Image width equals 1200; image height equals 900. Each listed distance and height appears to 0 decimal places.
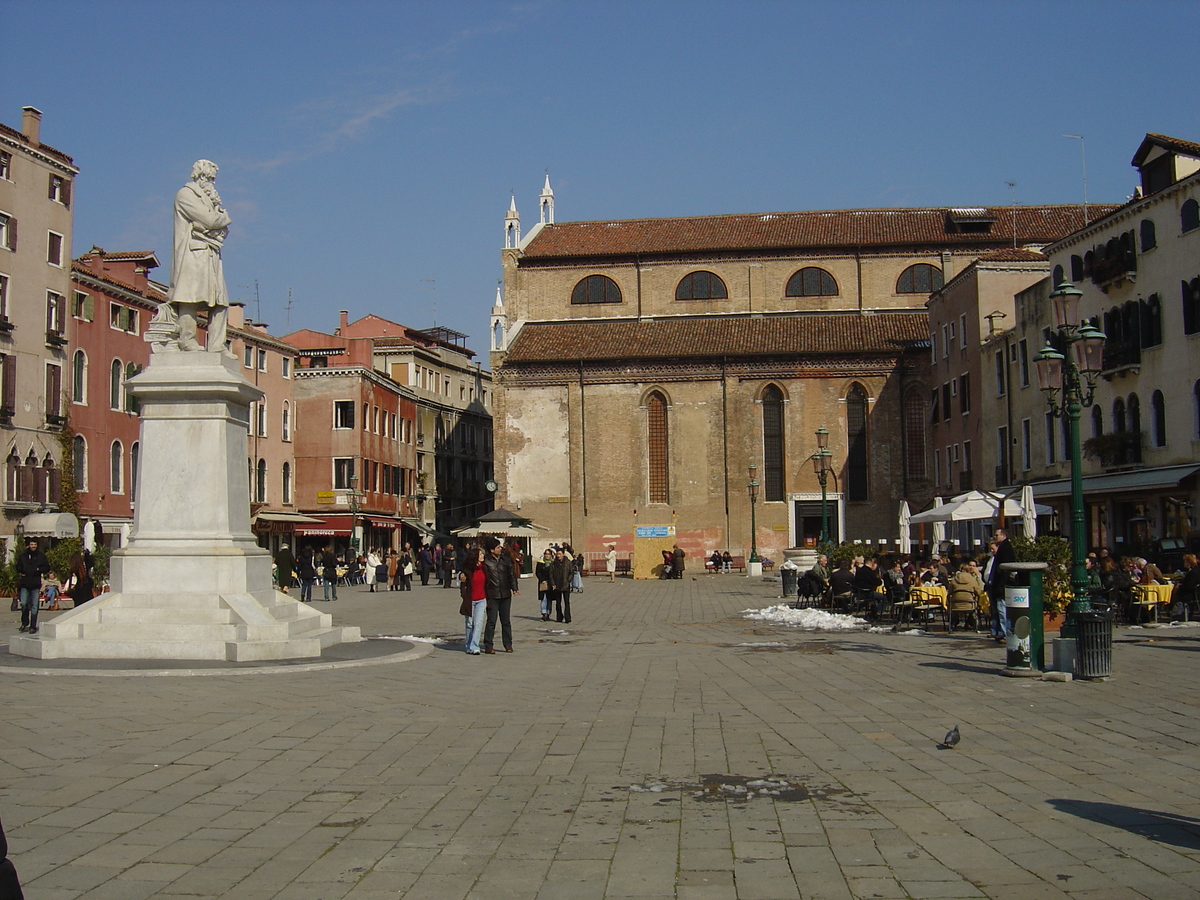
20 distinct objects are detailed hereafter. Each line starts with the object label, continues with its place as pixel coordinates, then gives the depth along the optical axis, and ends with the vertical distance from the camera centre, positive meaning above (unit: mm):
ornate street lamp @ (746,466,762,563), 44247 -157
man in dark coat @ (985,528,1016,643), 16283 -686
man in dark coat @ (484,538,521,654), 15805 -661
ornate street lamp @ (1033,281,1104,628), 12773 +1944
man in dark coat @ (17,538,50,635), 17922 -520
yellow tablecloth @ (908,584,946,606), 20109 -1041
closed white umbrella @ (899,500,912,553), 32969 +161
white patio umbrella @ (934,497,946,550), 35562 +40
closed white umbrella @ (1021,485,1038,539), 22547 +420
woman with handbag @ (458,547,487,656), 15477 -773
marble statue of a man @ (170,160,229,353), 14156 +3438
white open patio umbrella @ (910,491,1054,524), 26219 +608
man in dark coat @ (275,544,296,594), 26698 -590
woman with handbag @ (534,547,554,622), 23031 -861
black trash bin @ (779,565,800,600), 31766 -1189
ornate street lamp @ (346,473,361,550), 48719 +1433
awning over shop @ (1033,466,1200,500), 28328 +1331
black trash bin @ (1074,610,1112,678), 12328 -1201
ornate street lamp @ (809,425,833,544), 34469 +2316
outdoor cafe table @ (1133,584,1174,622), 20000 -1094
